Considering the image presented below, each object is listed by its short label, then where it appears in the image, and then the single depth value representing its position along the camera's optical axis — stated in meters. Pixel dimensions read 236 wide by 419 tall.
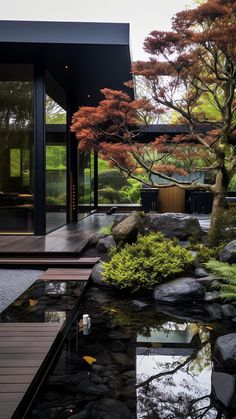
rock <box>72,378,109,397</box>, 2.80
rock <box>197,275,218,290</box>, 5.19
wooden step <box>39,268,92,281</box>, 5.27
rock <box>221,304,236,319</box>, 4.46
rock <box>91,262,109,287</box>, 5.60
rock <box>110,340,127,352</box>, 3.54
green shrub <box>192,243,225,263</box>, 5.95
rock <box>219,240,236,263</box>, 5.51
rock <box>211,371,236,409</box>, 2.74
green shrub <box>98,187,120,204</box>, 18.20
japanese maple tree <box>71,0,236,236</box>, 5.06
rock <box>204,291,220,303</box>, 4.91
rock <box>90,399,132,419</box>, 2.52
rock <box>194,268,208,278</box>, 5.52
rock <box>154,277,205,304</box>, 4.96
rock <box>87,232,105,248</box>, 7.40
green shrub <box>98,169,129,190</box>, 19.02
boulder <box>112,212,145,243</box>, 6.29
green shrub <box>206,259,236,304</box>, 4.49
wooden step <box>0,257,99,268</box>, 5.94
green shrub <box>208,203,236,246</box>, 6.43
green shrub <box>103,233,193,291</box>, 5.22
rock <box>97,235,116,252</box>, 6.71
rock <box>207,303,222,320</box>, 4.50
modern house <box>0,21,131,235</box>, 6.58
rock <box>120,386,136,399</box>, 2.77
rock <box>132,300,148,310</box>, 4.82
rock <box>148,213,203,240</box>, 7.61
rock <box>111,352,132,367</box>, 3.28
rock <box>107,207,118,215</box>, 15.14
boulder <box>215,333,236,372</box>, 3.26
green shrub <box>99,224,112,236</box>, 7.46
